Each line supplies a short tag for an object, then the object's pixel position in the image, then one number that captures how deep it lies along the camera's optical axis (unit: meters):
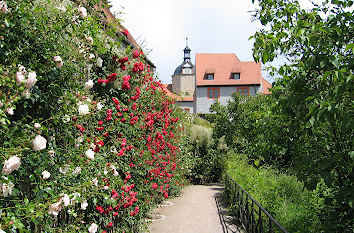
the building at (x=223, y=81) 34.44
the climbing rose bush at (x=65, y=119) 2.12
